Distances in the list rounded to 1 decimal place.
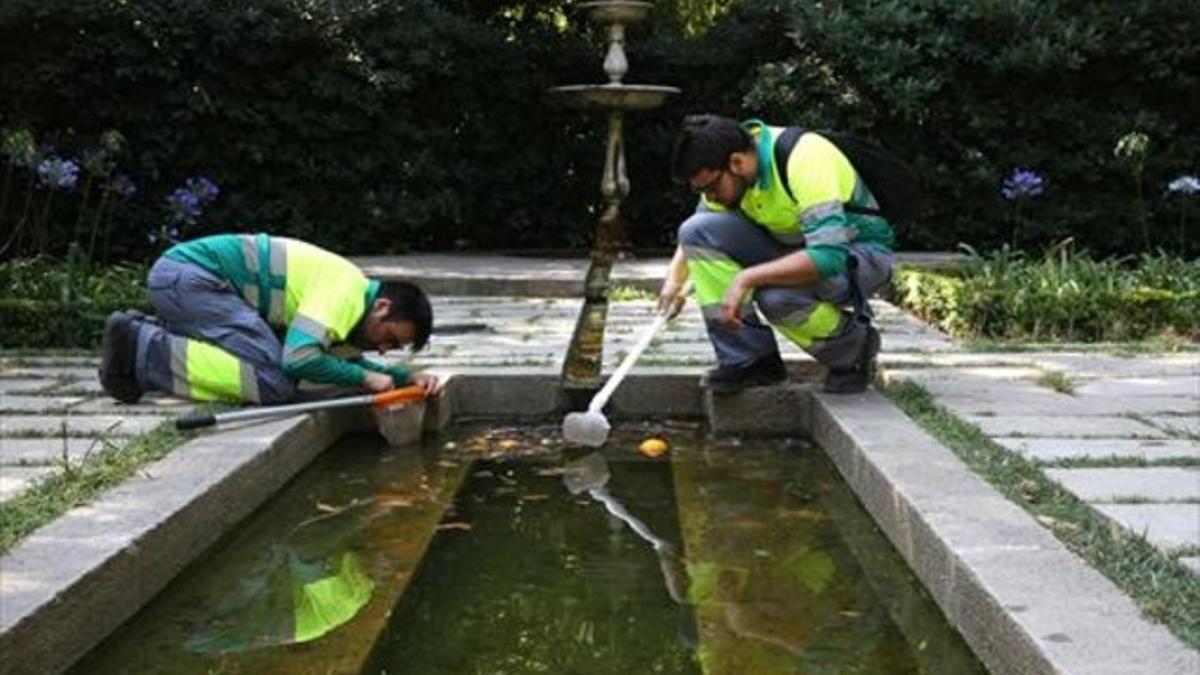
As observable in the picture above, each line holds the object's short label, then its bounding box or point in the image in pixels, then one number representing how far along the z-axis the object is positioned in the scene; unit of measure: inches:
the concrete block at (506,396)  181.6
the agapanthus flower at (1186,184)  298.9
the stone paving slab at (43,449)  129.7
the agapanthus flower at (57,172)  265.1
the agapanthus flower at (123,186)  312.8
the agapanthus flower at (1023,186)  325.7
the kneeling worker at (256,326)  154.9
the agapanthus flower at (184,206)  312.8
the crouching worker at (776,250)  152.5
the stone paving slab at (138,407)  156.4
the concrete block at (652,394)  180.5
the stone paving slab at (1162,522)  102.8
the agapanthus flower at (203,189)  319.9
